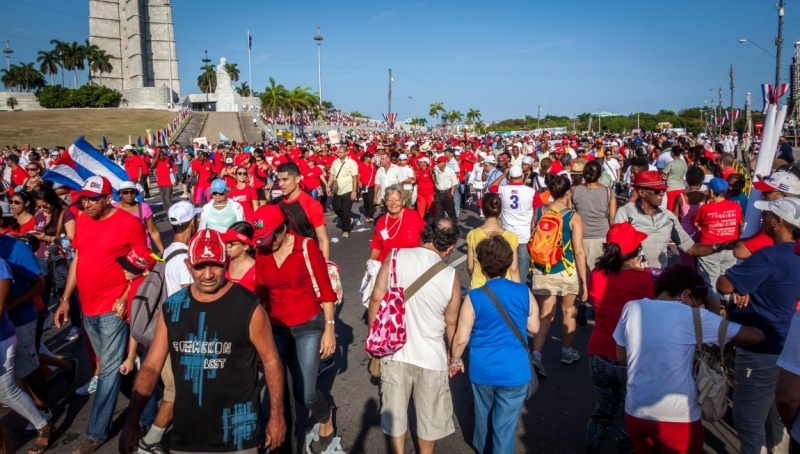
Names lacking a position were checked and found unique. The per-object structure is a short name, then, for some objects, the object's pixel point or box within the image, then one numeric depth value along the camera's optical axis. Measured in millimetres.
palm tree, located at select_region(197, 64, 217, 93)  100688
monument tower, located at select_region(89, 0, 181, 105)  93562
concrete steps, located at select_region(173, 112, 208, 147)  50338
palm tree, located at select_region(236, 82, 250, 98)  112438
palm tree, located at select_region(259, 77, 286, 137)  64750
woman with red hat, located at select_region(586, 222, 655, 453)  3455
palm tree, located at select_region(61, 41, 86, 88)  93294
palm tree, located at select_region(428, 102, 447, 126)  114750
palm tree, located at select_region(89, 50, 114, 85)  92125
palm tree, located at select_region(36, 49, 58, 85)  97756
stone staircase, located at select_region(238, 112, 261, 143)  52631
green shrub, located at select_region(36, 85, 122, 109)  76000
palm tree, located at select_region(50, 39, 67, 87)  95062
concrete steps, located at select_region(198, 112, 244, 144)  53188
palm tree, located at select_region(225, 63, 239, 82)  108538
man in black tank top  2654
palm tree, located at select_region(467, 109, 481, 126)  114688
